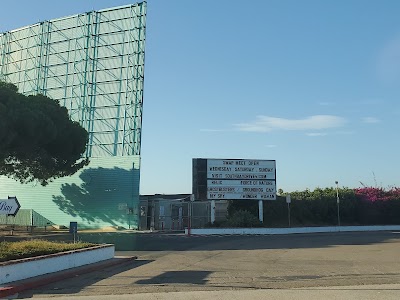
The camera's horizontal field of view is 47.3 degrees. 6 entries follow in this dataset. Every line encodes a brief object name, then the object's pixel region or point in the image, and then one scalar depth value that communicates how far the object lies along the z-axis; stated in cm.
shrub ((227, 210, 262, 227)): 3759
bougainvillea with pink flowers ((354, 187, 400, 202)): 4569
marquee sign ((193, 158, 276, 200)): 3784
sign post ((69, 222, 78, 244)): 2095
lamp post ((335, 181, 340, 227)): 4278
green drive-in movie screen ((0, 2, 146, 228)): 4331
